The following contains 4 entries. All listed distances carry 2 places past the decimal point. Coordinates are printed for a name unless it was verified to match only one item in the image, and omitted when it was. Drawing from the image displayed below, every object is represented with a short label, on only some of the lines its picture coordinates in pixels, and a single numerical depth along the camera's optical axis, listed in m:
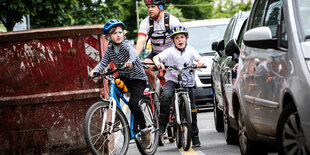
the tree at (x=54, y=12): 25.47
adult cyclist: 10.88
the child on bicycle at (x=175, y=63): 10.42
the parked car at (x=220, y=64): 11.72
